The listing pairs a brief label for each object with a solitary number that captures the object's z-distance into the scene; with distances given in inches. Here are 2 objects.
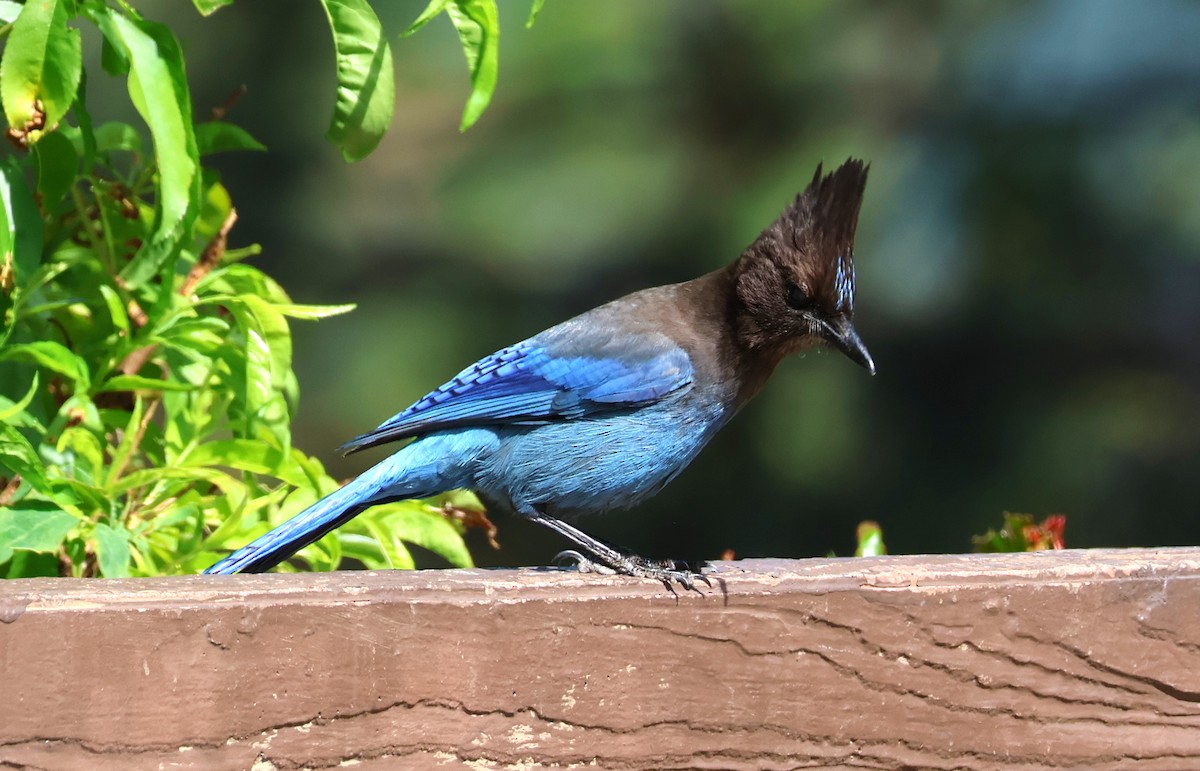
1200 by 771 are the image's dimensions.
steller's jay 309.3
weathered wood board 300.6
